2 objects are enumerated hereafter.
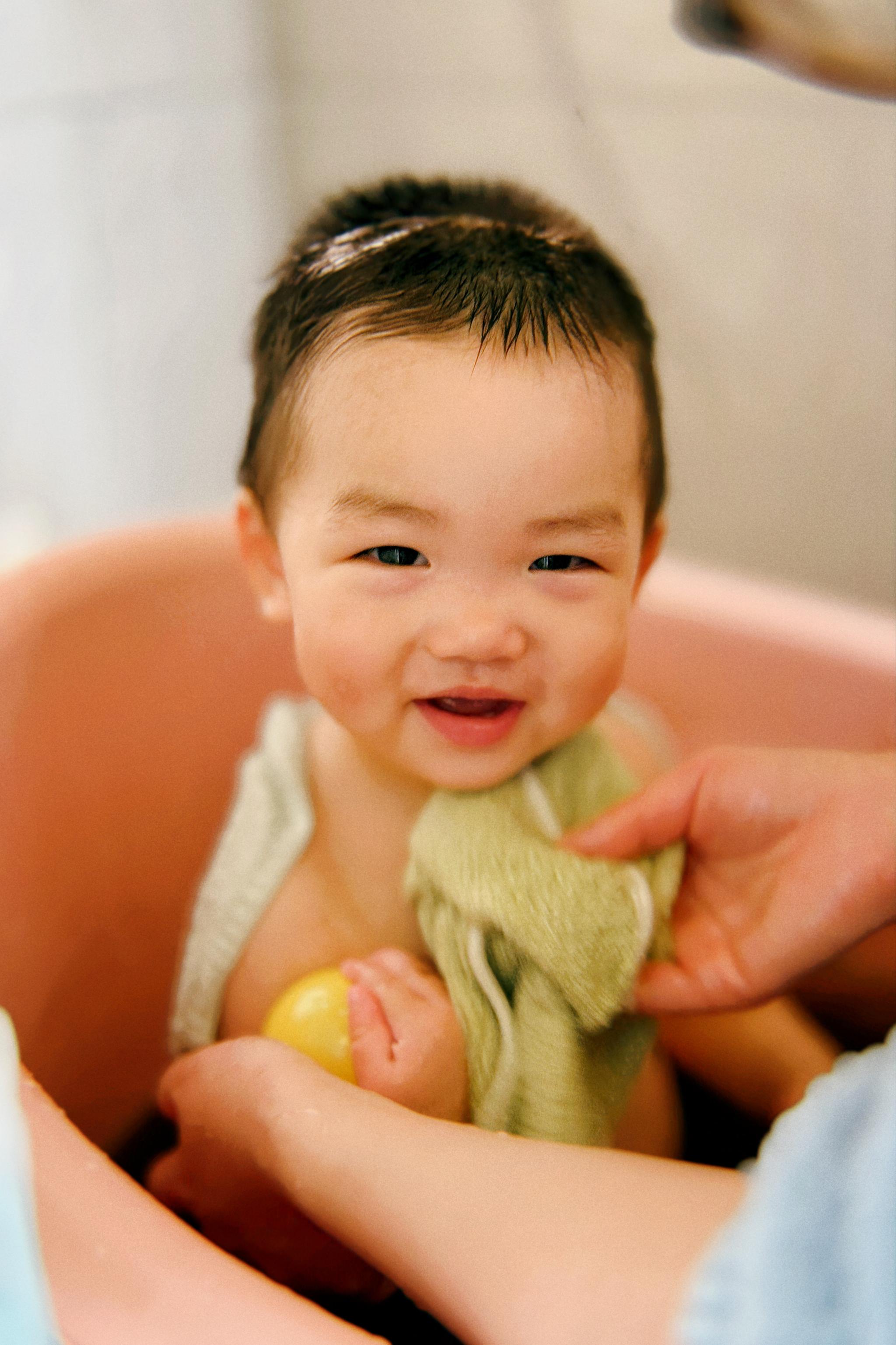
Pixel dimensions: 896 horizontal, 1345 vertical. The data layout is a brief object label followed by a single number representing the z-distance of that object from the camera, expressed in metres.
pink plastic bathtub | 0.73
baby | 0.49
